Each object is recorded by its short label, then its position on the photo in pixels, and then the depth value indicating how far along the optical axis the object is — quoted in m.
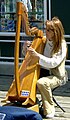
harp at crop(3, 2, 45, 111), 4.82
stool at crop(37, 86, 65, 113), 5.45
